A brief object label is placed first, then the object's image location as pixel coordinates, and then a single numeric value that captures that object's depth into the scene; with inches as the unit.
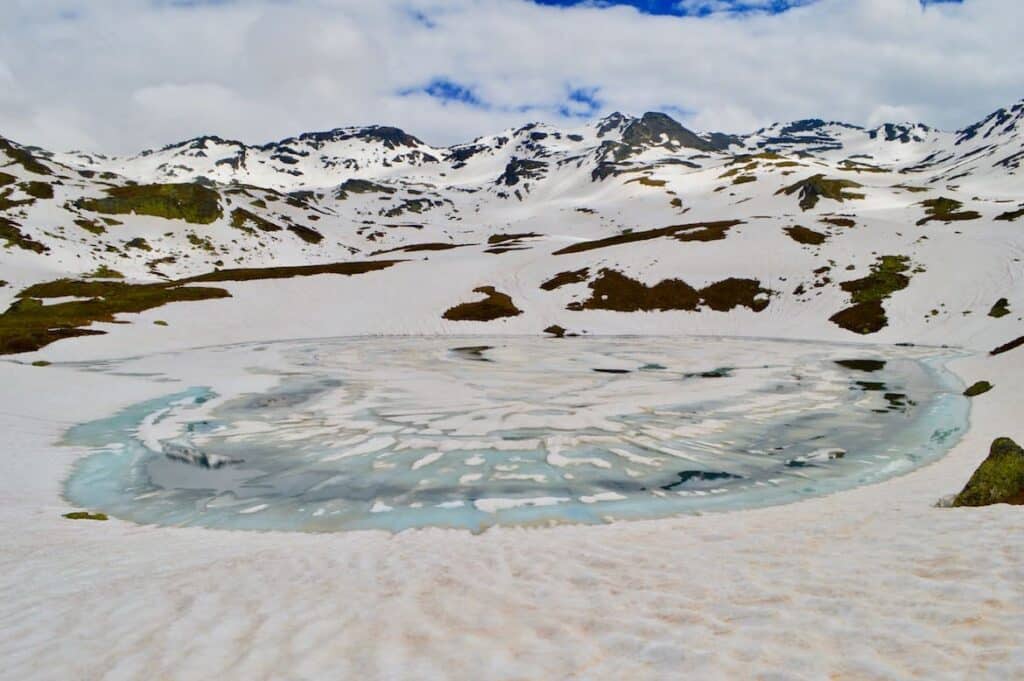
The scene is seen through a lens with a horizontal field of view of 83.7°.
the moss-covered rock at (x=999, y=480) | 428.1
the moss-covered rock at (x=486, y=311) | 2420.0
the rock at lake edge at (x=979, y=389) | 977.5
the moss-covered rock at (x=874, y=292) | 2044.8
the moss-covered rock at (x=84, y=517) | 484.1
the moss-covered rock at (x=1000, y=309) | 1828.2
